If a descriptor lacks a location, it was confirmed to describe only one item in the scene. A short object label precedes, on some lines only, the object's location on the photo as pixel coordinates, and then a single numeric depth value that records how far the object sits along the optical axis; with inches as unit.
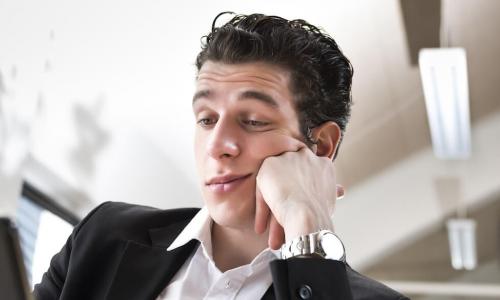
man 63.1
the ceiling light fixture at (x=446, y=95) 157.2
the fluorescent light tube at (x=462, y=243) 301.0
